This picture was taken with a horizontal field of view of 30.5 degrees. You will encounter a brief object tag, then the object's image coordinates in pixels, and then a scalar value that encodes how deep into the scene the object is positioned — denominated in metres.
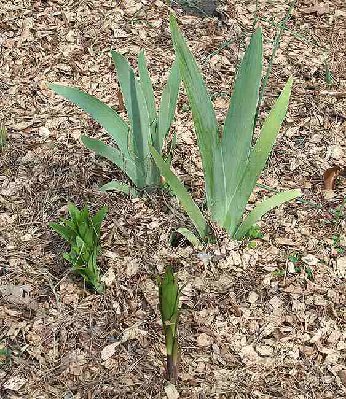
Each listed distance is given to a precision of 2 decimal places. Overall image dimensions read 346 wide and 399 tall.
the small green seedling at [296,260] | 2.22
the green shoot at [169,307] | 1.63
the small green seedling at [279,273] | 2.21
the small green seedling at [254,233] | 2.28
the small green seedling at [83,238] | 2.00
